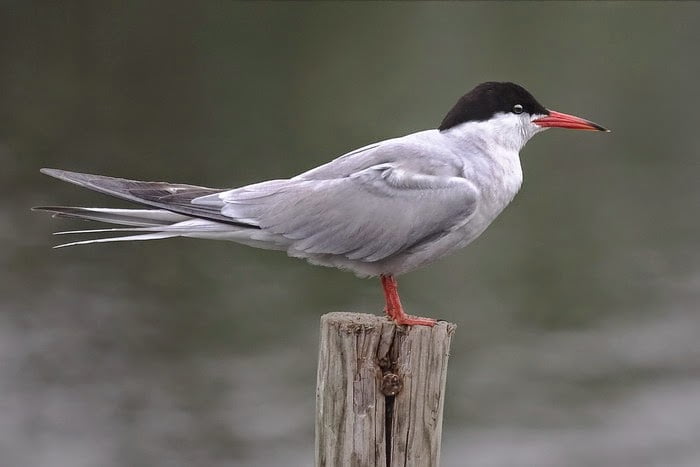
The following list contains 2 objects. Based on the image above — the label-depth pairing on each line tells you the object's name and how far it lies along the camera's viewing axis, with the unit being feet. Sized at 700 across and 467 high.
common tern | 30.60
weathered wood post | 26.50
